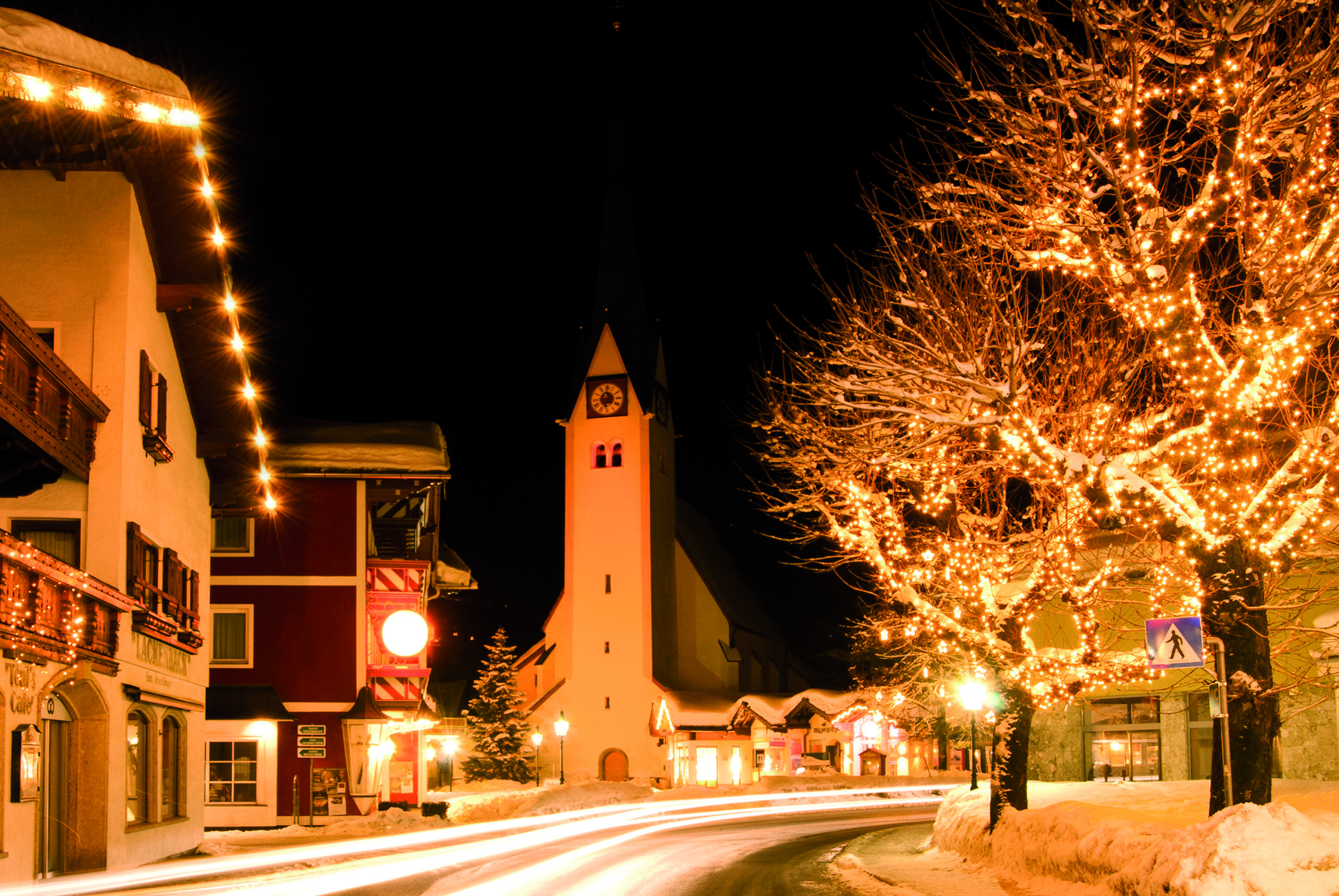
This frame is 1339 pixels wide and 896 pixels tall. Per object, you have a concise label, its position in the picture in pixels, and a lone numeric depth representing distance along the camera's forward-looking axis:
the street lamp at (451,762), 58.09
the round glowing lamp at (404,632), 30.55
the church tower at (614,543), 59.62
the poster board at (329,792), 29.86
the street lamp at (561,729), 52.34
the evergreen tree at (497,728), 56.72
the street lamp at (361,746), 30.30
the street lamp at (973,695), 24.41
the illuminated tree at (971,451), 14.66
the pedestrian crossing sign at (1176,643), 11.45
